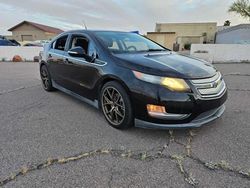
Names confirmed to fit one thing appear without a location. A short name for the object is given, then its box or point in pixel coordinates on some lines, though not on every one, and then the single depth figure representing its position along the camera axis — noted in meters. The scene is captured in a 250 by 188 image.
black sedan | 2.72
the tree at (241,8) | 33.78
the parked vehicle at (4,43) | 19.09
